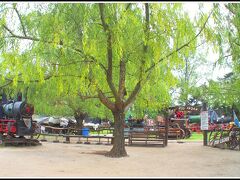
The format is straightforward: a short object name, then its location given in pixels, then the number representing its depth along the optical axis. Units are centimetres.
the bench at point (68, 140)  2214
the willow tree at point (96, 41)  1266
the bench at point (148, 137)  2110
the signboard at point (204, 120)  2169
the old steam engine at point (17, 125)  1936
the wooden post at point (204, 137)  2151
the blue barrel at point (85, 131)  2898
